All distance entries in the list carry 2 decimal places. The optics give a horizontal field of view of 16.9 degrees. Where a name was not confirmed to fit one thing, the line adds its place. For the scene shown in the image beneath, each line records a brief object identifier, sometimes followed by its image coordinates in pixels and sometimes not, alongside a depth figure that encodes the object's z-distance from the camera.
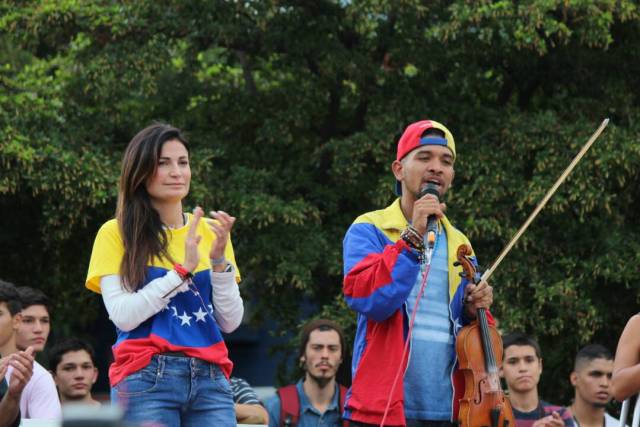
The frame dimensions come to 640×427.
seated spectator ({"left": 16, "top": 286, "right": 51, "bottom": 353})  13.52
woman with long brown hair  7.38
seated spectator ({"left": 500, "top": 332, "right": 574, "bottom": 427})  14.45
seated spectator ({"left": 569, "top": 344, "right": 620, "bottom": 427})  14.83
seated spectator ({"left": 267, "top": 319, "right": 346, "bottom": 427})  14.51
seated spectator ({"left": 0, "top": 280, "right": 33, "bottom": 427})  9.44
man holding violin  7.82
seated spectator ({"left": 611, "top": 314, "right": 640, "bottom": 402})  7.90
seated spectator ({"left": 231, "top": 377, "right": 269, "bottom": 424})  13.56
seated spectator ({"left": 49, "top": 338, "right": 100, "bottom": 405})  13.74
